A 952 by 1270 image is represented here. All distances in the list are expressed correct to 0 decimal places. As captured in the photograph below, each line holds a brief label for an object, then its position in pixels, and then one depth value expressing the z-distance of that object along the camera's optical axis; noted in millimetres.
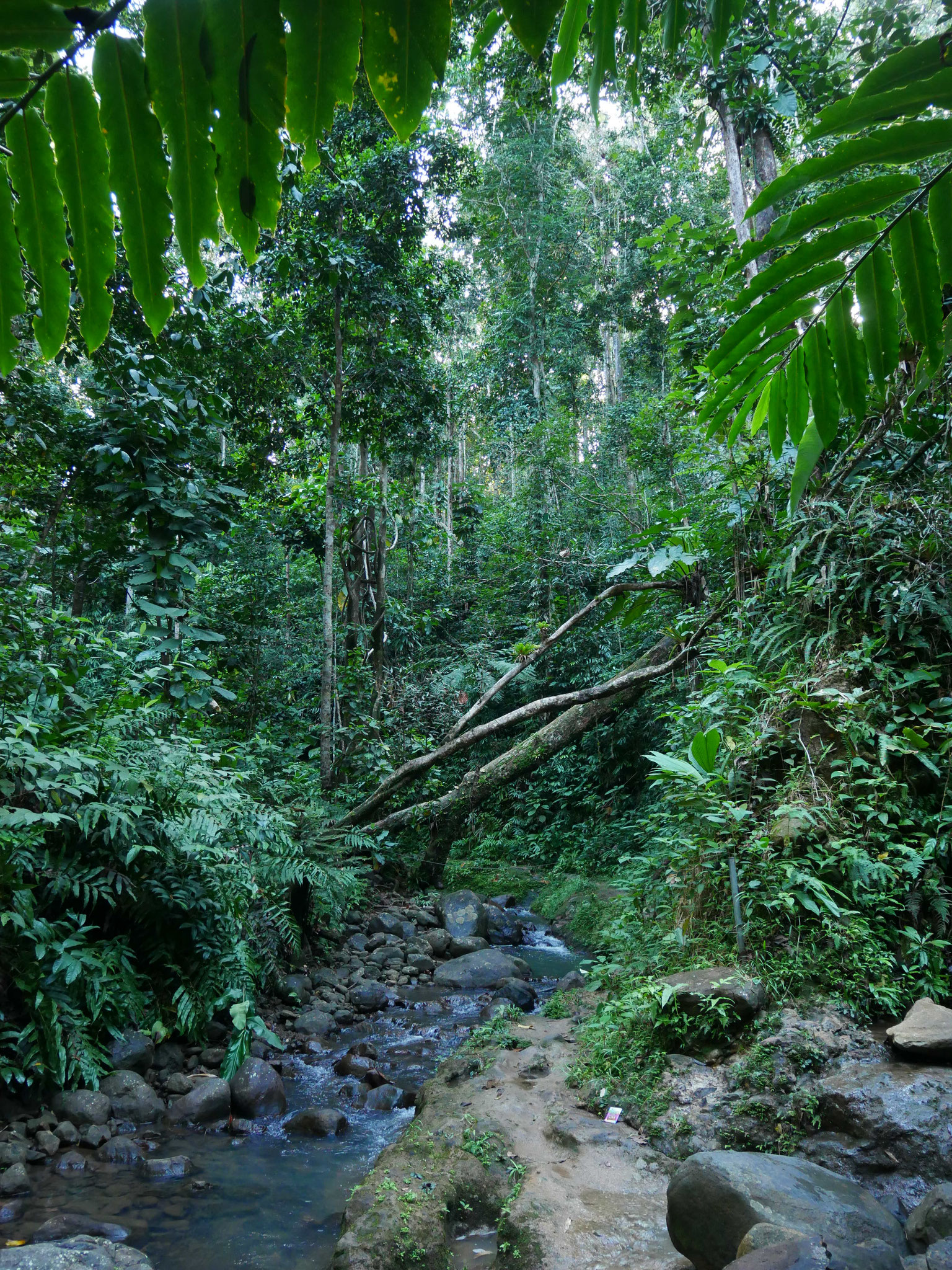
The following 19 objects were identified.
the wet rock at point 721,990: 3428
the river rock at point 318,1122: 4148
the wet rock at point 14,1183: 3266
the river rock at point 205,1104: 4145
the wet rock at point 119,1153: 3662
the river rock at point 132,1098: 4012
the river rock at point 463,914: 7965
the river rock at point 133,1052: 4289
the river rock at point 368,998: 6030
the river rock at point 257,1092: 4305
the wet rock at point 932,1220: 2172
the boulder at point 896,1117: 2613
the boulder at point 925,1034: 2869
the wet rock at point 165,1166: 3615
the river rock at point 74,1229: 2999
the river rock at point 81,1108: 3836
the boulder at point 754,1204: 2230
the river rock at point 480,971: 6656
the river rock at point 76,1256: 2547
